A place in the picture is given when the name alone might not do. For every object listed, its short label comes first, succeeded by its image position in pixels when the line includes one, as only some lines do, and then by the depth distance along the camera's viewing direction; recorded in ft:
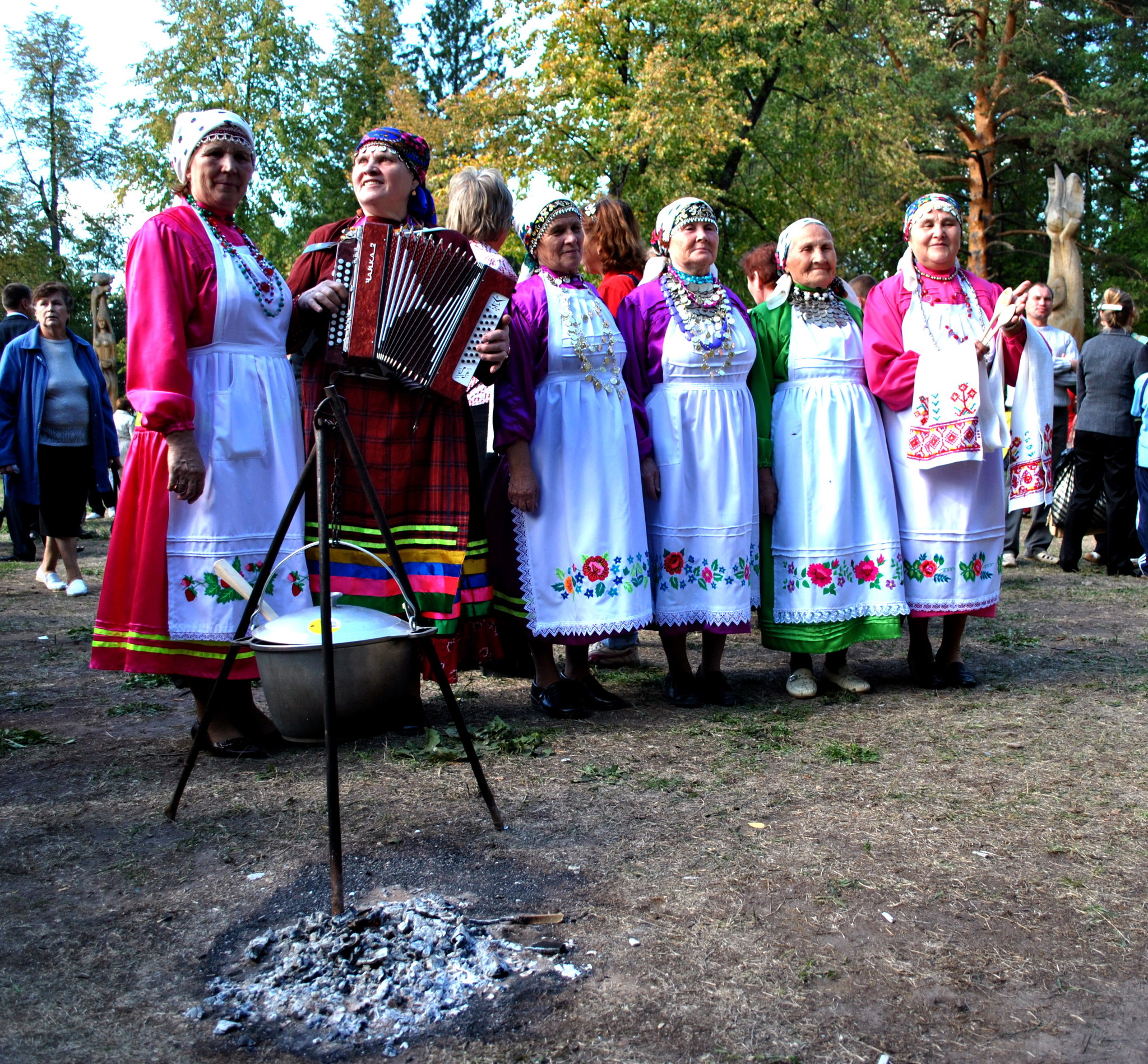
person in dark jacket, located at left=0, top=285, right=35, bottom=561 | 28.07
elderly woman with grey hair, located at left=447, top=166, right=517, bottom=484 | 14.93
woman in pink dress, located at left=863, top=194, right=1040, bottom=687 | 15.26
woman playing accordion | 13.03
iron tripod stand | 8.34
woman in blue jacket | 24.29
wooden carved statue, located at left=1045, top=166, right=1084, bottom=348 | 61.77
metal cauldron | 9.87
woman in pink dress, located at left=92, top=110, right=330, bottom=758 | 11.70
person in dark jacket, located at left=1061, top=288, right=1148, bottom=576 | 28.86
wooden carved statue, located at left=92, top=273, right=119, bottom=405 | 59.00
